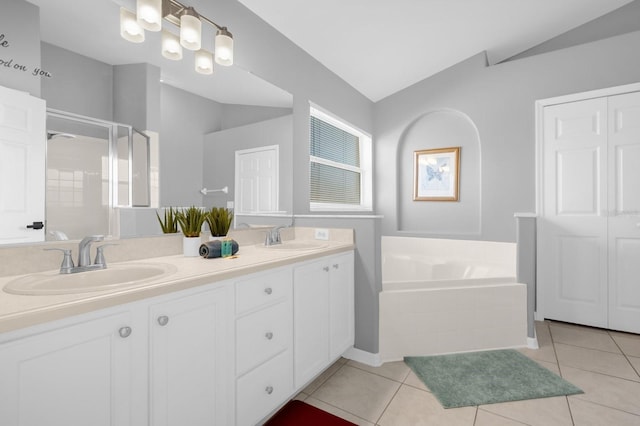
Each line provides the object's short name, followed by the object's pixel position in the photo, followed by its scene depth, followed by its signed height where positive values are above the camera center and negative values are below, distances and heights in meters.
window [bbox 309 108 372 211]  3.28 +0.55
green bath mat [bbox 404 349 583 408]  1.77 -1.02
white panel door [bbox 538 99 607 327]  2.82 -0.02
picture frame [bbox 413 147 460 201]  3.61 +0.45
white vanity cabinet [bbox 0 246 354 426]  0.76 -0.46
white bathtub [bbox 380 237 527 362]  2.19 -0.74
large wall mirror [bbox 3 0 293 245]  1.22 +0.48
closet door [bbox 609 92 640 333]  2.69 +0.01
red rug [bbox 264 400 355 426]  1.55 -1.04
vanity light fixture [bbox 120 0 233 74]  1.49 +0.95
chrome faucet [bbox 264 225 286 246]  2.11 -0.17
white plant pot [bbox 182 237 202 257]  1.61 -0.18
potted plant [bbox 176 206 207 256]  1.62 -0.08
